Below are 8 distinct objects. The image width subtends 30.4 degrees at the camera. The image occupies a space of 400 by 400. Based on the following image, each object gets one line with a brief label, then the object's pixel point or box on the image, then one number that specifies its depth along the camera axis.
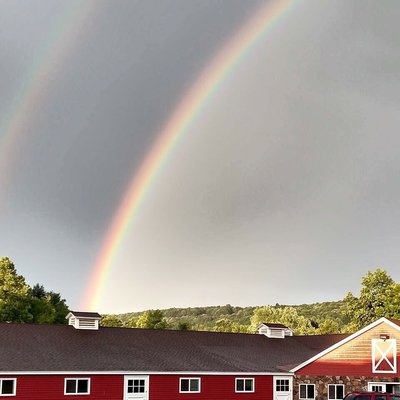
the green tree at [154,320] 88.88
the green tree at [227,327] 122.22
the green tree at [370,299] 88.00
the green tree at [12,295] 78.44
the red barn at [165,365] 42.59
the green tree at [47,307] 82.06
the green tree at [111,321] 113.35
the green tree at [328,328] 110.71
